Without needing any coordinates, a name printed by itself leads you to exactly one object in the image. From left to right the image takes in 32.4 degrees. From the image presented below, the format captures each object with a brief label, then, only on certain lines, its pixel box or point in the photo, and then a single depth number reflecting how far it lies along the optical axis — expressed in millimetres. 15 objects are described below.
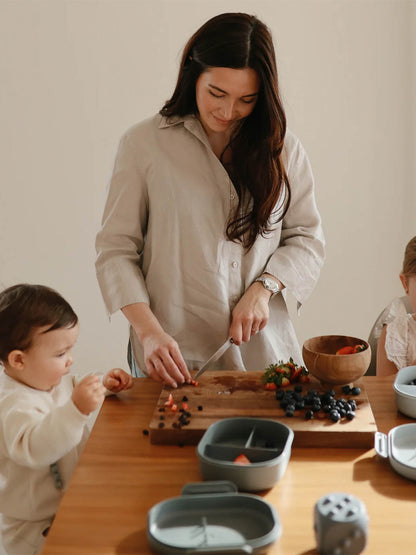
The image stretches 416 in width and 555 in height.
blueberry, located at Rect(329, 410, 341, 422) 1552
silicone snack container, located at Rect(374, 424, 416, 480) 1392
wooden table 1213
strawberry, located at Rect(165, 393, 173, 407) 1637
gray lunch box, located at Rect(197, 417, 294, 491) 1335
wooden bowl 1624
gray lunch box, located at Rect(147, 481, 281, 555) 1162
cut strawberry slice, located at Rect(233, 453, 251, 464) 1376
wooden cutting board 1519
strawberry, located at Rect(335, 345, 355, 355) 1714
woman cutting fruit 1951
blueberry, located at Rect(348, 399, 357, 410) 1595
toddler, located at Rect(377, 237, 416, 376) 2131
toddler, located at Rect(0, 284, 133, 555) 1661
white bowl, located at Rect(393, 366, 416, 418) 1646
